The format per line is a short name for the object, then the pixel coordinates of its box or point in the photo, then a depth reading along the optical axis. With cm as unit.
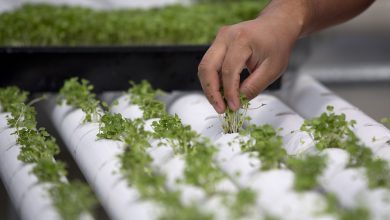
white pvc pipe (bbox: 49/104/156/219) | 175
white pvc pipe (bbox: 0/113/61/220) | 179
